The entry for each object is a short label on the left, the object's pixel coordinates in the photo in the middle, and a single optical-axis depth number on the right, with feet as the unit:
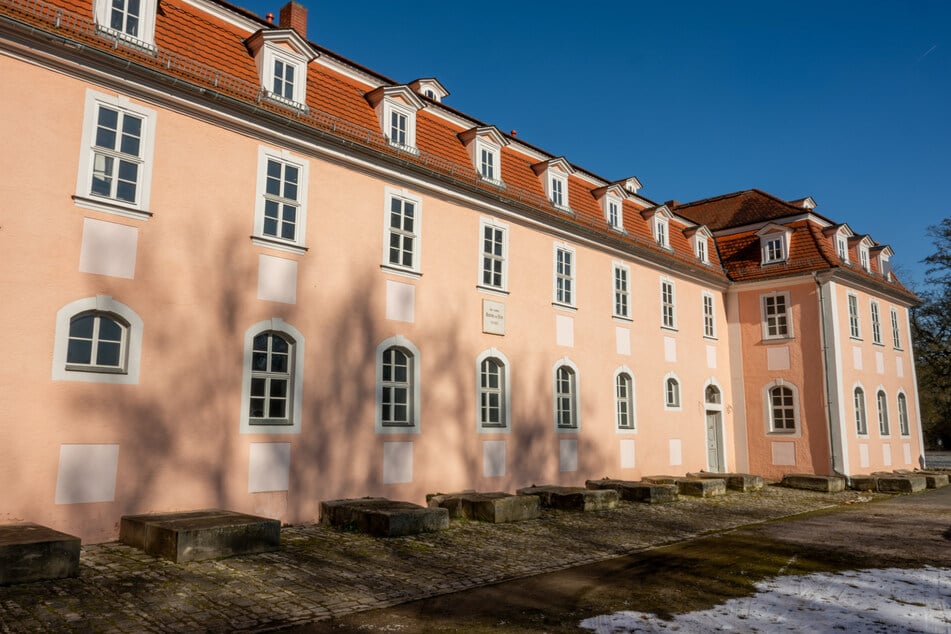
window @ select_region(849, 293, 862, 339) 74.91
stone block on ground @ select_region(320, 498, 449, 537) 32.86
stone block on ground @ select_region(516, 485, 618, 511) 45.44
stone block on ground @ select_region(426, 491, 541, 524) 38.96
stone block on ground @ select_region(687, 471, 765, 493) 62.03
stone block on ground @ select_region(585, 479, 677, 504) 50.34
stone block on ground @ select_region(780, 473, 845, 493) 63.77
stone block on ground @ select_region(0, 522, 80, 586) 22.04
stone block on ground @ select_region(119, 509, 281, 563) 26.11
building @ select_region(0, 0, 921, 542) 30.27
